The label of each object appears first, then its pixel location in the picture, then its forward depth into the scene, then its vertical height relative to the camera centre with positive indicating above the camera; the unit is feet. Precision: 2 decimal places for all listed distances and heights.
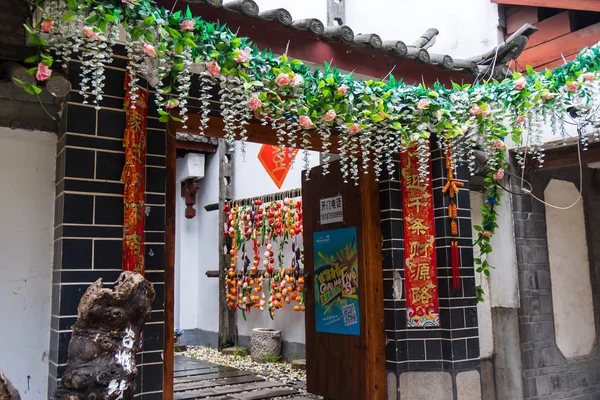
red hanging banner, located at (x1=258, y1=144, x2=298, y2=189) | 21.86 +4.30
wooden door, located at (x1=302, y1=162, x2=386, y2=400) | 13.41 -0.51
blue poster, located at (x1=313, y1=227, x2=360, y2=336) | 14.01 -0.29
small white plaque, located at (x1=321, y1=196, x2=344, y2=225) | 14.63 +1.61
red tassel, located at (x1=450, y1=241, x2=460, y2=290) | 13.08 +0.02
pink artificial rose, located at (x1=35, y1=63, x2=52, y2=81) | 7.69 +2.82
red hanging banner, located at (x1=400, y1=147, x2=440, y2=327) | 13.15 +0.51
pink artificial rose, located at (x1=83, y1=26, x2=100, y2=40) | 7.57 +3.29
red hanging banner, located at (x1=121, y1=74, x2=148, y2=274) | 9.52 +1.52
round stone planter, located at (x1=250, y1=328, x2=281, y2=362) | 21.97 -2.87
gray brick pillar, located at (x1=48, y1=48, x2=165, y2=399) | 9.05 +0.95
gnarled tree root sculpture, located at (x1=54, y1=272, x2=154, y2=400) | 5.89 -0.73
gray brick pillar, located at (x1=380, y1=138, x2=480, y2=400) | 12.97 -1.25
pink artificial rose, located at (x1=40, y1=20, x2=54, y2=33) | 7.51 +3.37
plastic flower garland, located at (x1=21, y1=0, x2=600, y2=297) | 7.90 +3.28
